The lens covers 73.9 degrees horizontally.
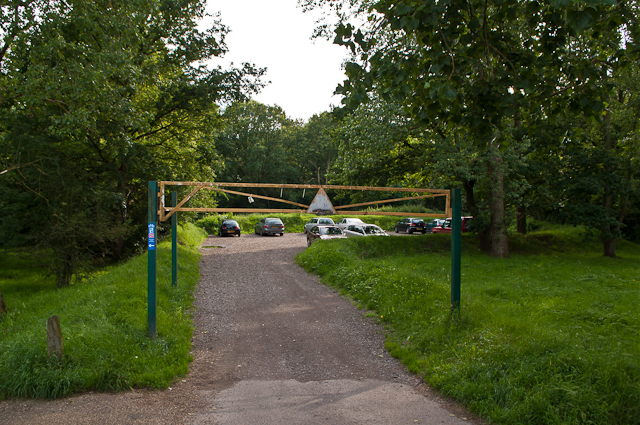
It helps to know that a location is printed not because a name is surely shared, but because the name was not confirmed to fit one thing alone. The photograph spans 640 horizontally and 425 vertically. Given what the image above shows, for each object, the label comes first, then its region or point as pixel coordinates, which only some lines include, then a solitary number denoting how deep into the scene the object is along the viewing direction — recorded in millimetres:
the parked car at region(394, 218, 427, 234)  34906
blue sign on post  7521
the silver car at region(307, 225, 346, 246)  21691
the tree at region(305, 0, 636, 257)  5598
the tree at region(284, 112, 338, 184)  64312
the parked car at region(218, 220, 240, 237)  33969
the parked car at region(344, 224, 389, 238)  25019
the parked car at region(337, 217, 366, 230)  31947
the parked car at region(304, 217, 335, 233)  35031
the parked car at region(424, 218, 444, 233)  35288
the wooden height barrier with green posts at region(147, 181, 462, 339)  7520
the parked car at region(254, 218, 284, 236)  33844
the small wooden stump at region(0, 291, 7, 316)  10612
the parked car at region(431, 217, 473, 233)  30995
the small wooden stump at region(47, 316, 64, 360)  5938
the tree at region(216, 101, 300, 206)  58906
